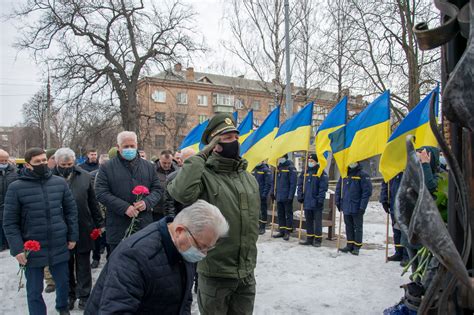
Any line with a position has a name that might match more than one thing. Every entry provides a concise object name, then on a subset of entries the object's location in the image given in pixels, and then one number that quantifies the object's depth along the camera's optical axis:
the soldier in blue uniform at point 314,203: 8.08
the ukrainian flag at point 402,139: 5.41
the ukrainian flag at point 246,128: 9.33
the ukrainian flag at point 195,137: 9.78
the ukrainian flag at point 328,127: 7.48
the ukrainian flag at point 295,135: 7.87
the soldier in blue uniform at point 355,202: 7.36
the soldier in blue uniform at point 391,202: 6.71
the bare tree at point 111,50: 20.22
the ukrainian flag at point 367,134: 6.55
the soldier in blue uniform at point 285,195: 8.88
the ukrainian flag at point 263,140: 8.38
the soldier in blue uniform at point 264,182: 9.78
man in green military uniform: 2.81
